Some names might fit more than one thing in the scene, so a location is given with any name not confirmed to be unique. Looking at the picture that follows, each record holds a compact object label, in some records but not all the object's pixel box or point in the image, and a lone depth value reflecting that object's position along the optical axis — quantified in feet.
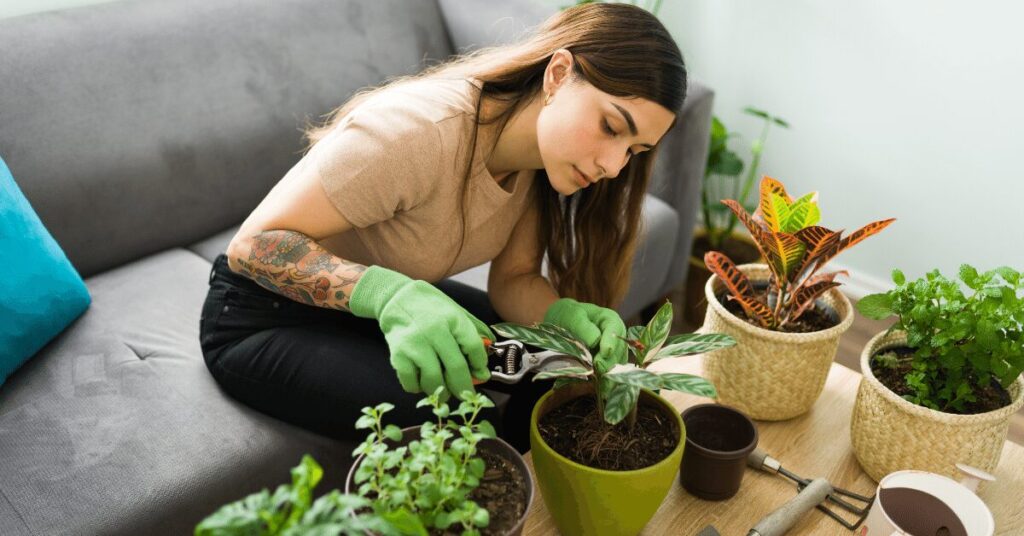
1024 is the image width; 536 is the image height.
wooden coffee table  3.33
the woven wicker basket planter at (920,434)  3.23
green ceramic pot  2.88
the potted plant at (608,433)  2.88
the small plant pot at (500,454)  2.65
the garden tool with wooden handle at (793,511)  3.16
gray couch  3.86
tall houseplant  7.74
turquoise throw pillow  4.30
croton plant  3.46
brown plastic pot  3.28
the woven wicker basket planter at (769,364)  3.63
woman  3.58
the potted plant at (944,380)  3.20
